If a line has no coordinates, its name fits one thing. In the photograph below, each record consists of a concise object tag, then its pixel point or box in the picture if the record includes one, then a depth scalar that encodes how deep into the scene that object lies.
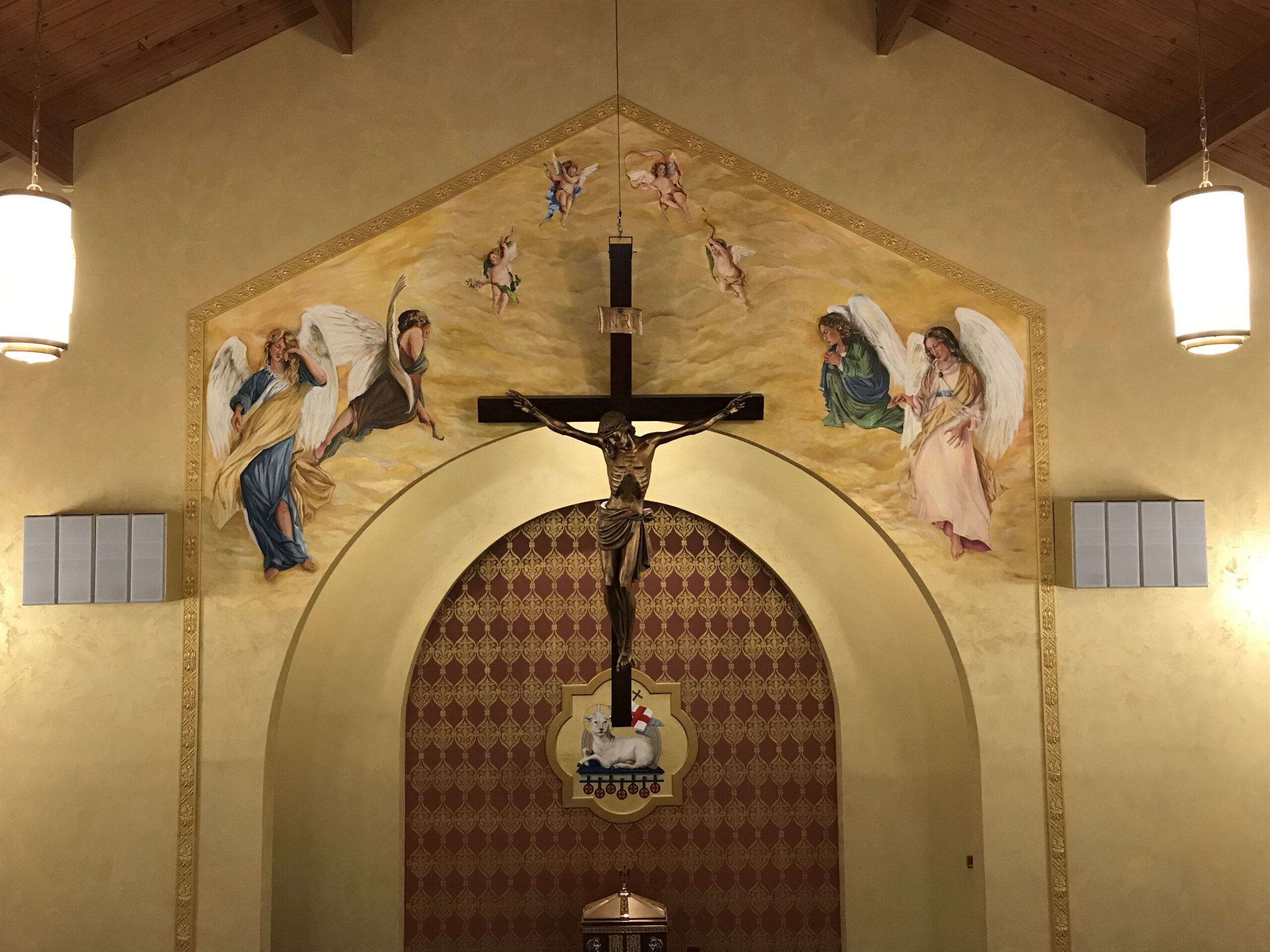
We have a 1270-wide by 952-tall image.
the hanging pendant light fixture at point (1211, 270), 5.18
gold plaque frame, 8.57
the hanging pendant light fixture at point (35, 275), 4.84
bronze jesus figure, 6.45
